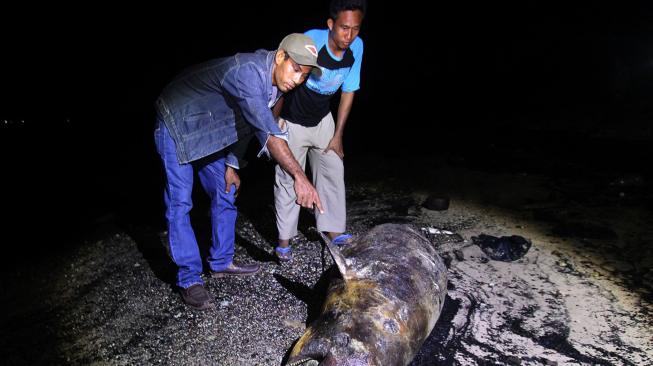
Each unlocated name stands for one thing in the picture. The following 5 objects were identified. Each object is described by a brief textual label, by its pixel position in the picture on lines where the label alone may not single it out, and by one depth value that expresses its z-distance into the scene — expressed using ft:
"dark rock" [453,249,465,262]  13.37
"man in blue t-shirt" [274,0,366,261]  11.12
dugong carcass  7.18
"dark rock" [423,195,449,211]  17.29
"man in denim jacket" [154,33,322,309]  9.10
